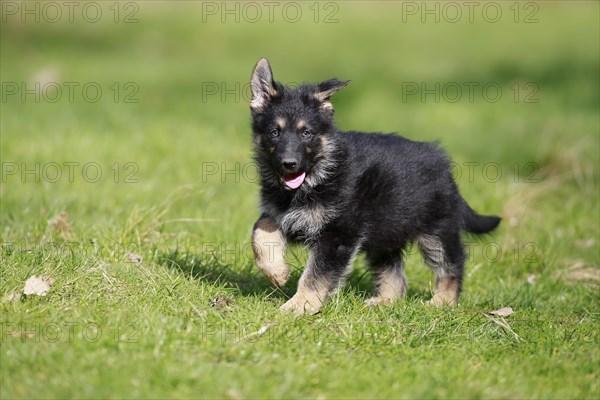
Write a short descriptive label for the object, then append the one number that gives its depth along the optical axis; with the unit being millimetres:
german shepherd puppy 10242
